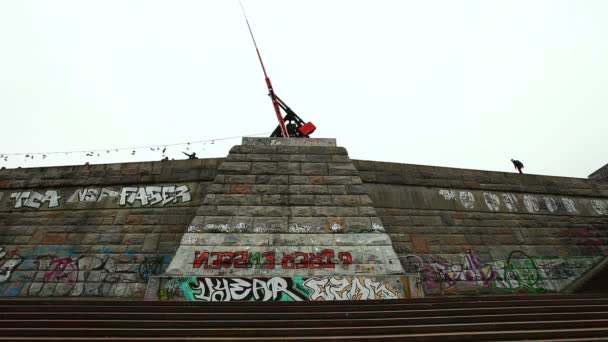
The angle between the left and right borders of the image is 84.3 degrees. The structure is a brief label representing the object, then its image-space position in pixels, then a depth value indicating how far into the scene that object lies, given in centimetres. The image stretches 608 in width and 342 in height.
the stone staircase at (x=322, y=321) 432
